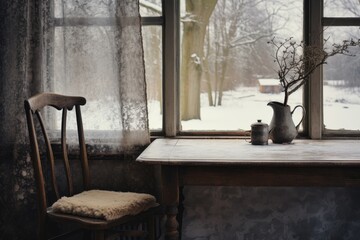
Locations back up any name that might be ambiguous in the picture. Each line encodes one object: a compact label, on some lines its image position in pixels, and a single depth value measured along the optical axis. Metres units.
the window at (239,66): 2.82
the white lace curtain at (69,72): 2.66
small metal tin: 2.49
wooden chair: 2.15
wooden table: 2.03
